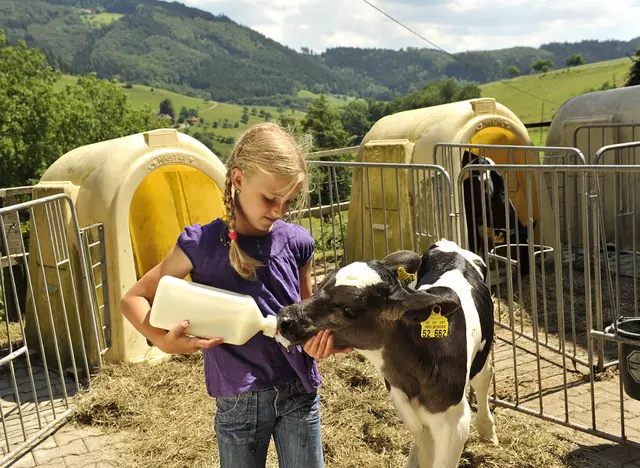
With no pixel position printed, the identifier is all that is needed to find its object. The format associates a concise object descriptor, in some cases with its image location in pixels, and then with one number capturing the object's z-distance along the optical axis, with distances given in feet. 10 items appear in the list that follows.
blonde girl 7.08
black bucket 12.19
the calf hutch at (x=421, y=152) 25.31
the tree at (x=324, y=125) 140.67
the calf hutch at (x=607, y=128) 30.42
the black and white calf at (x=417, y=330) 8.52
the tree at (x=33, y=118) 87.20
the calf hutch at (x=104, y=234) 19.07
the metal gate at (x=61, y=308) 17.95
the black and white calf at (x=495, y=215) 25.34
